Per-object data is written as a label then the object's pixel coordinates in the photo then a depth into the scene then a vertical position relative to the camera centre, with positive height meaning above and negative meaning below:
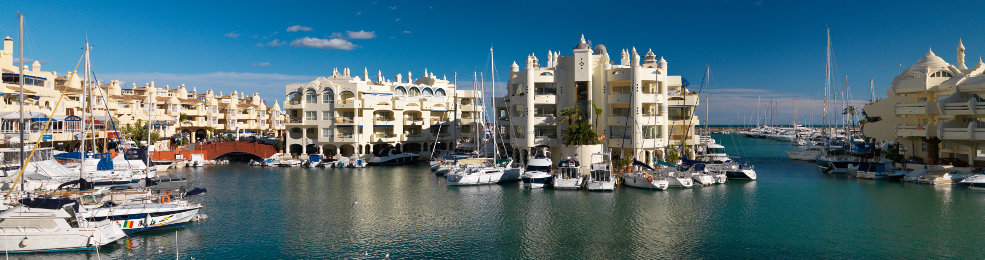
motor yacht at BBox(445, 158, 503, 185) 50.31 -3.25
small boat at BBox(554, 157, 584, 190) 46.66 -3.21
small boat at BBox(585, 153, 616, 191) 45.41 -3.31
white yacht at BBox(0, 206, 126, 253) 26.92 -4.23
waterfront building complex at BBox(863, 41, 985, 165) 49.16 +2.05
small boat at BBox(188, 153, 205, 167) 70.19 -2.61
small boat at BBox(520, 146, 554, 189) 47.75 -2.97
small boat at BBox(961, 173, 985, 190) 45.97 -3.67
